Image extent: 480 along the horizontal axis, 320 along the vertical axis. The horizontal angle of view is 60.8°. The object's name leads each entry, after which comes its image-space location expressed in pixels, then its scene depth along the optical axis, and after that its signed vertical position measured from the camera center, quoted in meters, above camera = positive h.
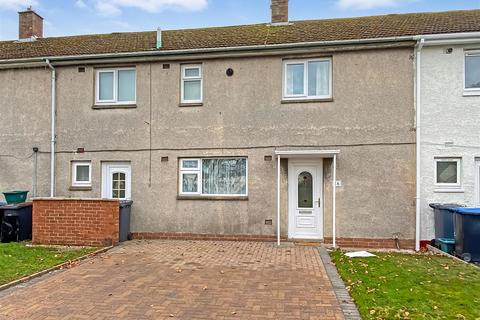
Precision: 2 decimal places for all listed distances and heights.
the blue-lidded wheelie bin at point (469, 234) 8.94 -1.37
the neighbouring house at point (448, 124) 10.65 +1.25
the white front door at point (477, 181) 10.65 -0.25
